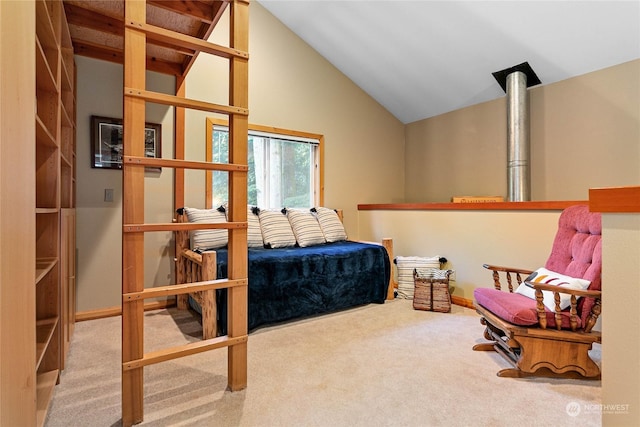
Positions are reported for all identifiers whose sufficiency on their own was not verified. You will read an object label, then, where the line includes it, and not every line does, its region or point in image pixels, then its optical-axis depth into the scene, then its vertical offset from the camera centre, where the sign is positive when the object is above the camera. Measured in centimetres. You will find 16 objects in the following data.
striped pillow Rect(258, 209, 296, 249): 341 -18
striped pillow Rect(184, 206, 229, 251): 302 -20
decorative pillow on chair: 192 -43
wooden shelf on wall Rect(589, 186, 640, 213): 85 +4
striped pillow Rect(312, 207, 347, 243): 381 -14
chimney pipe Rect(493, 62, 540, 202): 341 +87
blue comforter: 269 -61
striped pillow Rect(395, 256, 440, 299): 353 -59
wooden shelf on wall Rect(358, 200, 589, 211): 267 +7
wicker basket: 317 -77
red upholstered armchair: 188 -63
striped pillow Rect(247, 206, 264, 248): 336 -19
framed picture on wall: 299 +64
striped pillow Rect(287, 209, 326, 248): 359 -17
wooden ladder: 150 +5
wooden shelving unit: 168 -3
